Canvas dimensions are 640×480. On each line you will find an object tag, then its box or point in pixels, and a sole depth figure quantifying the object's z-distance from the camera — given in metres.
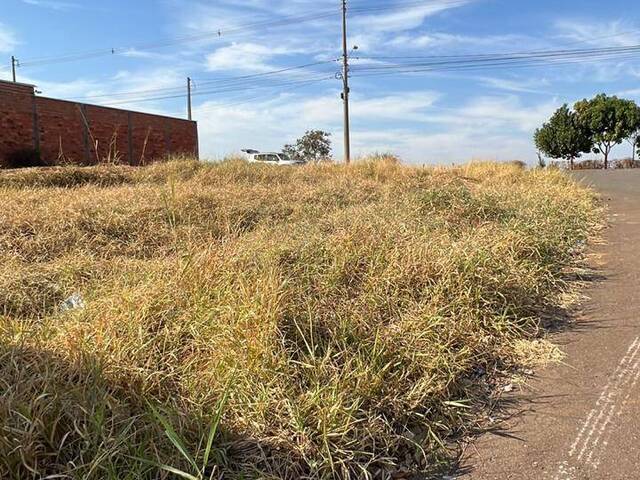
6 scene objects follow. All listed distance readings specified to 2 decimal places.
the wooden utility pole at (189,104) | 38.26
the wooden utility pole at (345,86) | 27.52
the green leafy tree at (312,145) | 41.00
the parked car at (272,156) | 31.82
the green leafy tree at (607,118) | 42.62
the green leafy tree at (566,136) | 44.69
